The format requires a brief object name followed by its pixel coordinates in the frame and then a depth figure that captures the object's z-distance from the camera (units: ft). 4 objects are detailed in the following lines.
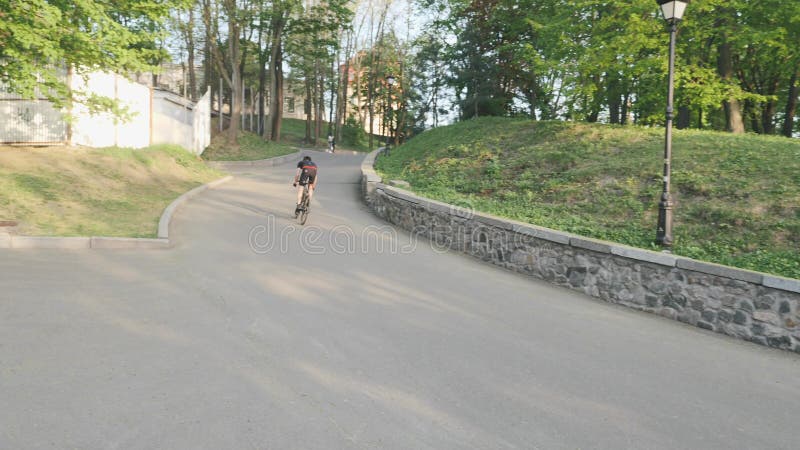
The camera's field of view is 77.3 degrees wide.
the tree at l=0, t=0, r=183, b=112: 32.99
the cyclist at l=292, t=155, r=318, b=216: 42.91
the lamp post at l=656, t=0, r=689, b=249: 28.60
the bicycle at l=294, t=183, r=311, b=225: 42.16
